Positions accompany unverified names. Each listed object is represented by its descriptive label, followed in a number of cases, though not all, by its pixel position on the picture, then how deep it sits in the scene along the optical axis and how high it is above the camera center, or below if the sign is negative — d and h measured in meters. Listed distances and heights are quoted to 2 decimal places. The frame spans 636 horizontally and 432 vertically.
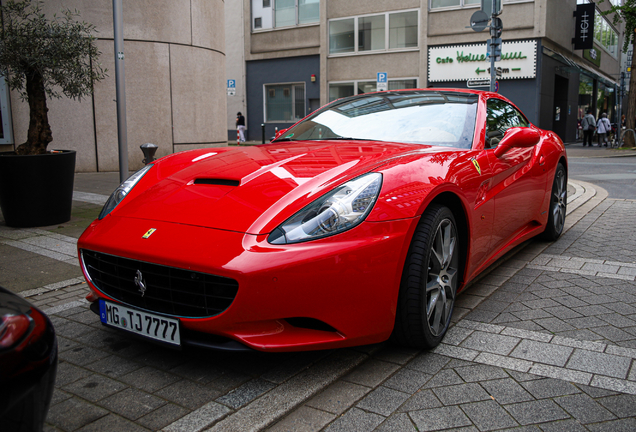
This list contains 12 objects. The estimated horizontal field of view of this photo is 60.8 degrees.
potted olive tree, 5.82 +0.33
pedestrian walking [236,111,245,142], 27.16 +0.80
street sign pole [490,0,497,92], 11.59 +2.09
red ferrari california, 2.27 -0.47
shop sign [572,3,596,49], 26.47 +5.52
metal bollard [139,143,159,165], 7.11 -0.13
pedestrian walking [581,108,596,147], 25.89 +0.68
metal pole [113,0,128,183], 6.54 +0.63
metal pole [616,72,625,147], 24.66 +1.28
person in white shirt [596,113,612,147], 24.75 +0.56
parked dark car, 1.25 -0.54
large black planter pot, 5.81 -0.52
